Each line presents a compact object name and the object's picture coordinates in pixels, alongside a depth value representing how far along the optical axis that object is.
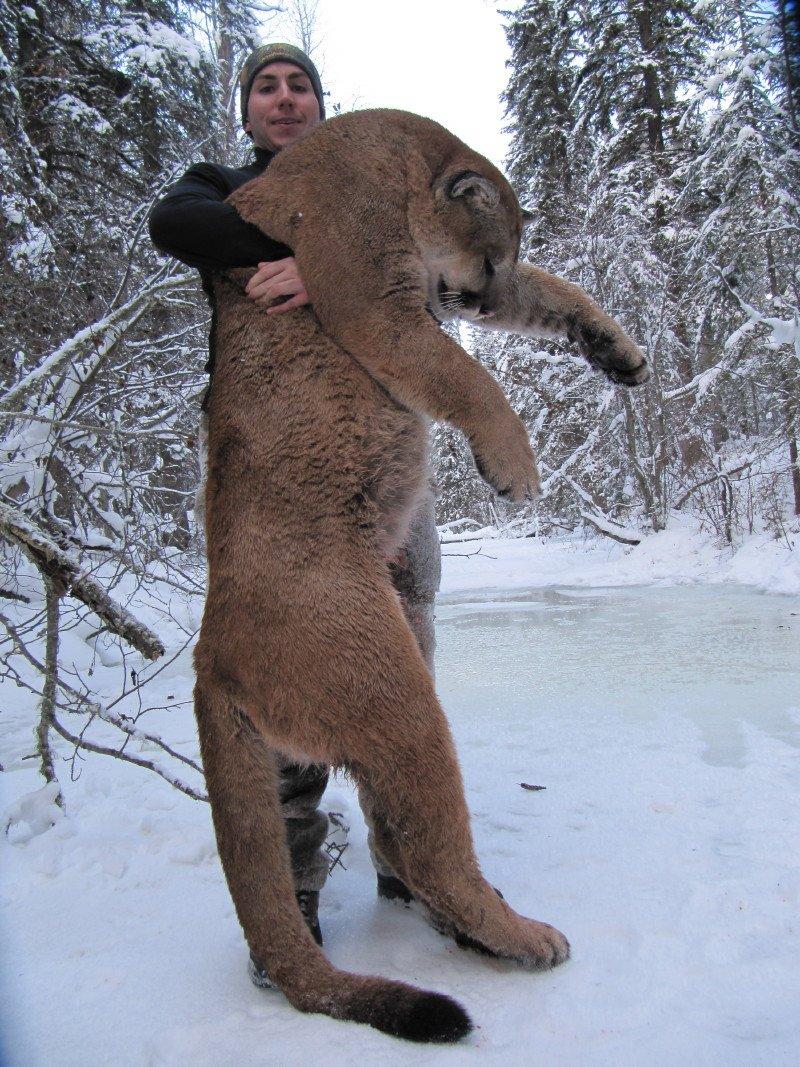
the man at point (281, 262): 2.00
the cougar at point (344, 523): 1.67
